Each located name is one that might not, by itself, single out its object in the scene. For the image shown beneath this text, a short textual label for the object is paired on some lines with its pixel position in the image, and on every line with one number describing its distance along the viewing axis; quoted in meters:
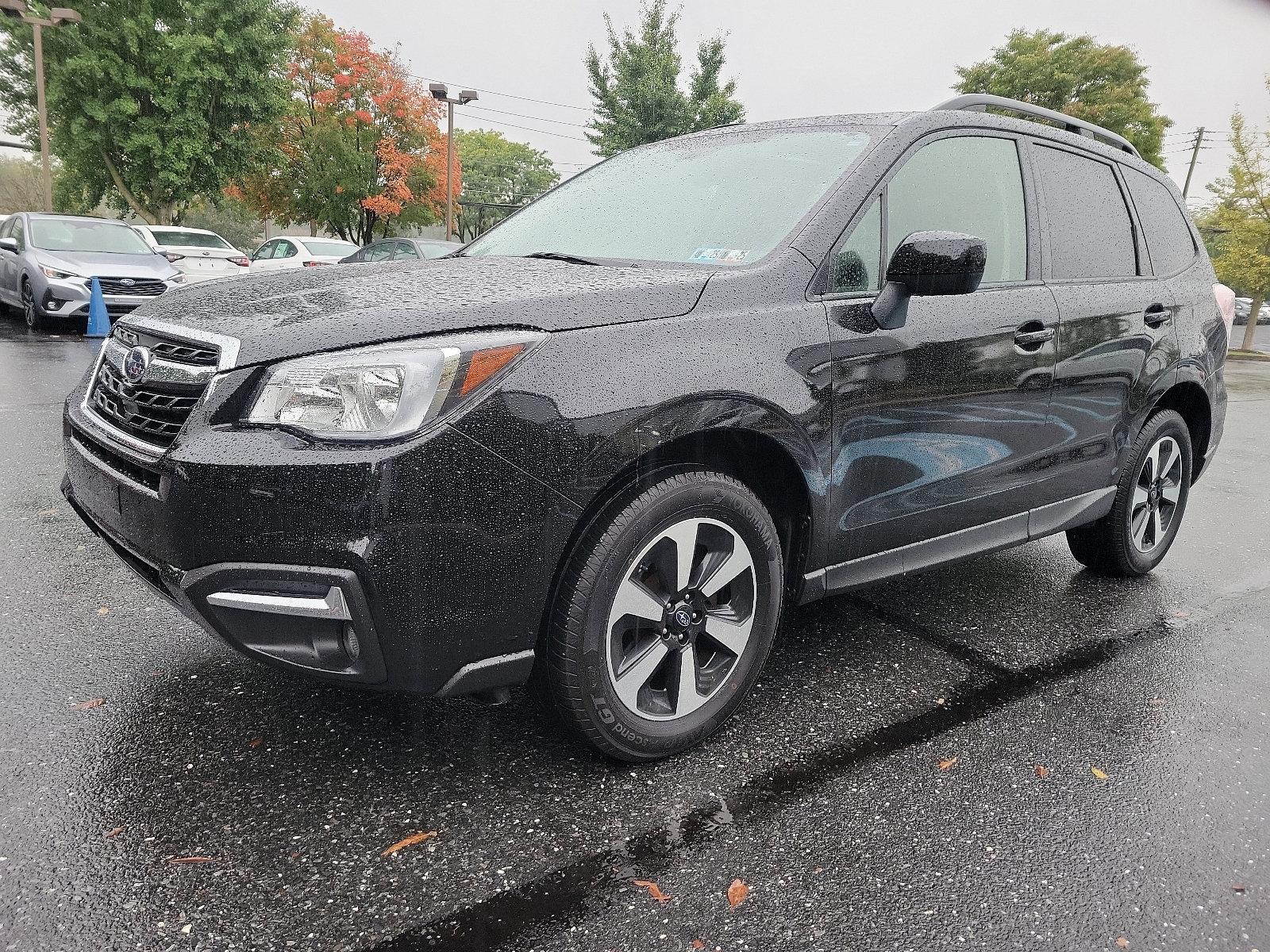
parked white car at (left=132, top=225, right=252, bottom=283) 17.05
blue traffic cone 11.68
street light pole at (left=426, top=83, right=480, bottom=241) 27.80
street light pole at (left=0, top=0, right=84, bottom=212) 21.66
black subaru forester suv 2.03
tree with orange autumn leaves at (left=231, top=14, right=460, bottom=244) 32.50
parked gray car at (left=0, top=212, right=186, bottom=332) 11.95
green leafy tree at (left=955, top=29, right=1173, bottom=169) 32.44
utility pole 49.76
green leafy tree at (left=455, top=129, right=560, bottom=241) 67.06
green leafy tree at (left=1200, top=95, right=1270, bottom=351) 26.48
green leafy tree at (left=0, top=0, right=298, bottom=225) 23.59
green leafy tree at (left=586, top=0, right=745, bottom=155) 26.69
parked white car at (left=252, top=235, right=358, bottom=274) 18.27
